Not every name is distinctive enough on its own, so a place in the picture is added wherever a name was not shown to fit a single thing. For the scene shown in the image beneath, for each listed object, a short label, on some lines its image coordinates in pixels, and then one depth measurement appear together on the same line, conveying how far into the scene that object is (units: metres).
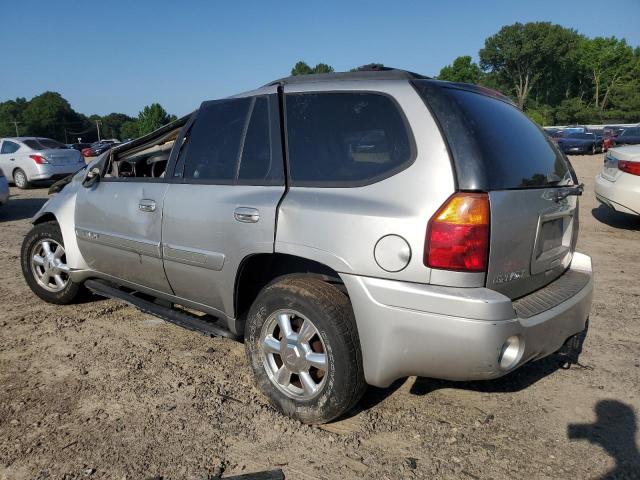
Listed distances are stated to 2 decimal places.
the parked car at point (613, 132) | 30.94
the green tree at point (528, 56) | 71.38
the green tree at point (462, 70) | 80.88
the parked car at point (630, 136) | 25.47
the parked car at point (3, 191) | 10.23
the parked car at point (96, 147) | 39.36
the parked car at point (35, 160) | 14.09
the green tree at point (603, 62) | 71.94
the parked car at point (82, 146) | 45.14
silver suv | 2.26
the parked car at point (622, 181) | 7.05
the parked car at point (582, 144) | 27.17
